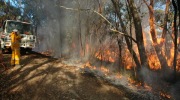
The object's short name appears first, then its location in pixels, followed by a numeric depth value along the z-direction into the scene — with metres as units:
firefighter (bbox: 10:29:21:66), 5.58
